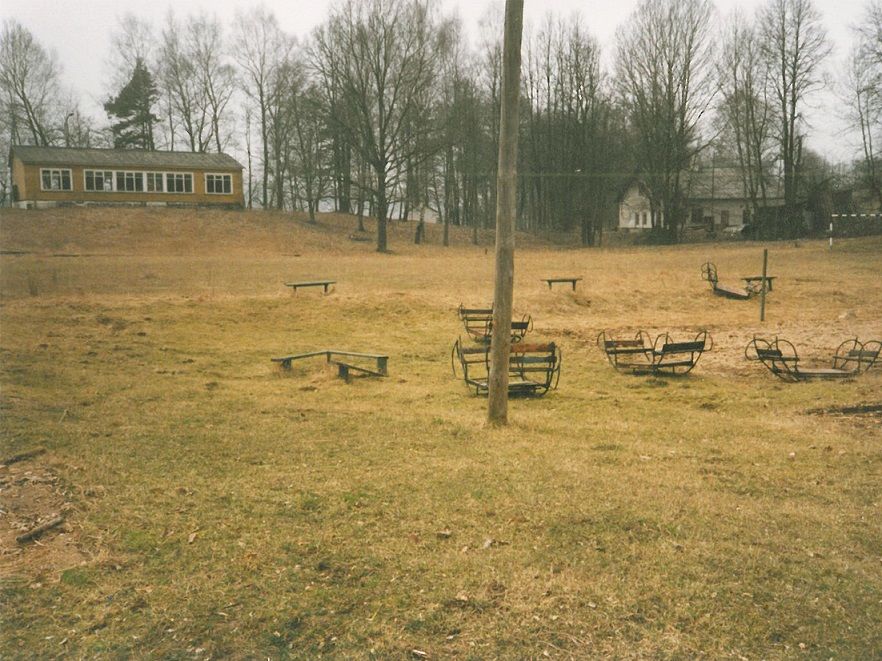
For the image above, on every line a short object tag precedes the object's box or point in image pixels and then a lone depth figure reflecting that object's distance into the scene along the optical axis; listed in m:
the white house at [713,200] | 68.19
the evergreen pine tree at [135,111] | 64.56
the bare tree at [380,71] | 50.34
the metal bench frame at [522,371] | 12.15
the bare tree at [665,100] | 54.75
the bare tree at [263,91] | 63.91
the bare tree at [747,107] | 56.12
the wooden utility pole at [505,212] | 9.29
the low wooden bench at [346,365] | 13.27
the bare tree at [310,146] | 58.88
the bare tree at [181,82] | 65.56
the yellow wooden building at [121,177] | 52.97
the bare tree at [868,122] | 44.12
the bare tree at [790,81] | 53.84
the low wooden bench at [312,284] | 24.31
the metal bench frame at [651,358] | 13.59
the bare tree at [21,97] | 36.38
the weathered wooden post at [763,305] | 21.42
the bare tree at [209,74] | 65.88
